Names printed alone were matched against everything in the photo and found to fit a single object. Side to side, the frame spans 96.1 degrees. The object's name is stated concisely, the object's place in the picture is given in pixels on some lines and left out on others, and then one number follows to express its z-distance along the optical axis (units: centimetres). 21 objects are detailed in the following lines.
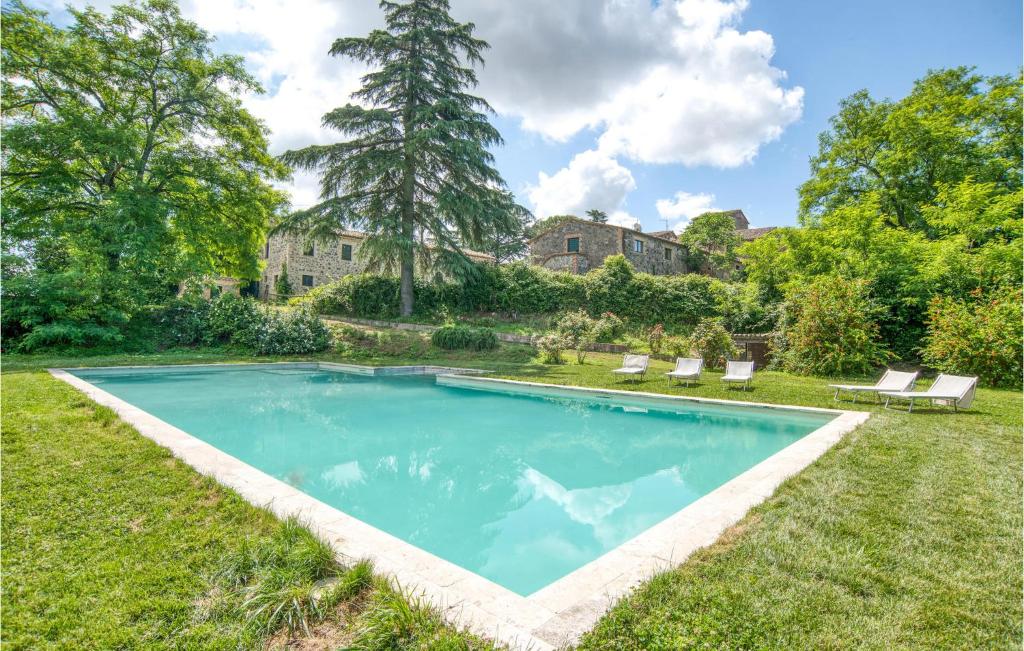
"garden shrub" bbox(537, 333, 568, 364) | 1551
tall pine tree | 1827
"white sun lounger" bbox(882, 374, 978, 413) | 763
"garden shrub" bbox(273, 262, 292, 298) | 2995
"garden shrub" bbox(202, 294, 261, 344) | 1634
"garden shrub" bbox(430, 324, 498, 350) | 1720
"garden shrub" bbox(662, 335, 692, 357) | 1398
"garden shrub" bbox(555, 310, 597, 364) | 1798
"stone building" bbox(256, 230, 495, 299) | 3081
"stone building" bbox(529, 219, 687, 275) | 3195
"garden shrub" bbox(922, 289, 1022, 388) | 1031
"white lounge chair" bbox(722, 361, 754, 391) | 1014
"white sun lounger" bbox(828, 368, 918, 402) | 825
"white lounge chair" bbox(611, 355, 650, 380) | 1155
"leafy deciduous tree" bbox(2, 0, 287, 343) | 1402
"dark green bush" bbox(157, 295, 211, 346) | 1616
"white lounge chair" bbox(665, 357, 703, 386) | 1064
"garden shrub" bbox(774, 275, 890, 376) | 1216
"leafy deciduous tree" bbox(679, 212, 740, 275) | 3658
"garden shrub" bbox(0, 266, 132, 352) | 1331
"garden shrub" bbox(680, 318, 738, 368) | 1305
